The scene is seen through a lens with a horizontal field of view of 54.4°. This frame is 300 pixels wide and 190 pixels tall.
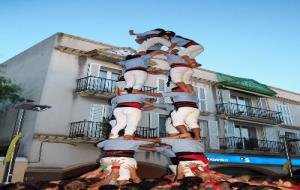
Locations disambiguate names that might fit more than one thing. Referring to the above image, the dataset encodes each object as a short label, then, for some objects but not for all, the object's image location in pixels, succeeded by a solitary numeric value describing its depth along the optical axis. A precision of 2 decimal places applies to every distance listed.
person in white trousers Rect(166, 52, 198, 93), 8.14
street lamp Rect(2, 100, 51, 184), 9.79
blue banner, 19.06
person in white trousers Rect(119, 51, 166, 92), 8.09
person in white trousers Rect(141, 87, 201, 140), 7.68
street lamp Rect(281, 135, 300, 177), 15.91
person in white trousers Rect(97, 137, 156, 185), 7.18
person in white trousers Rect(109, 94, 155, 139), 7.52
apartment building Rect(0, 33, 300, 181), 15.93
